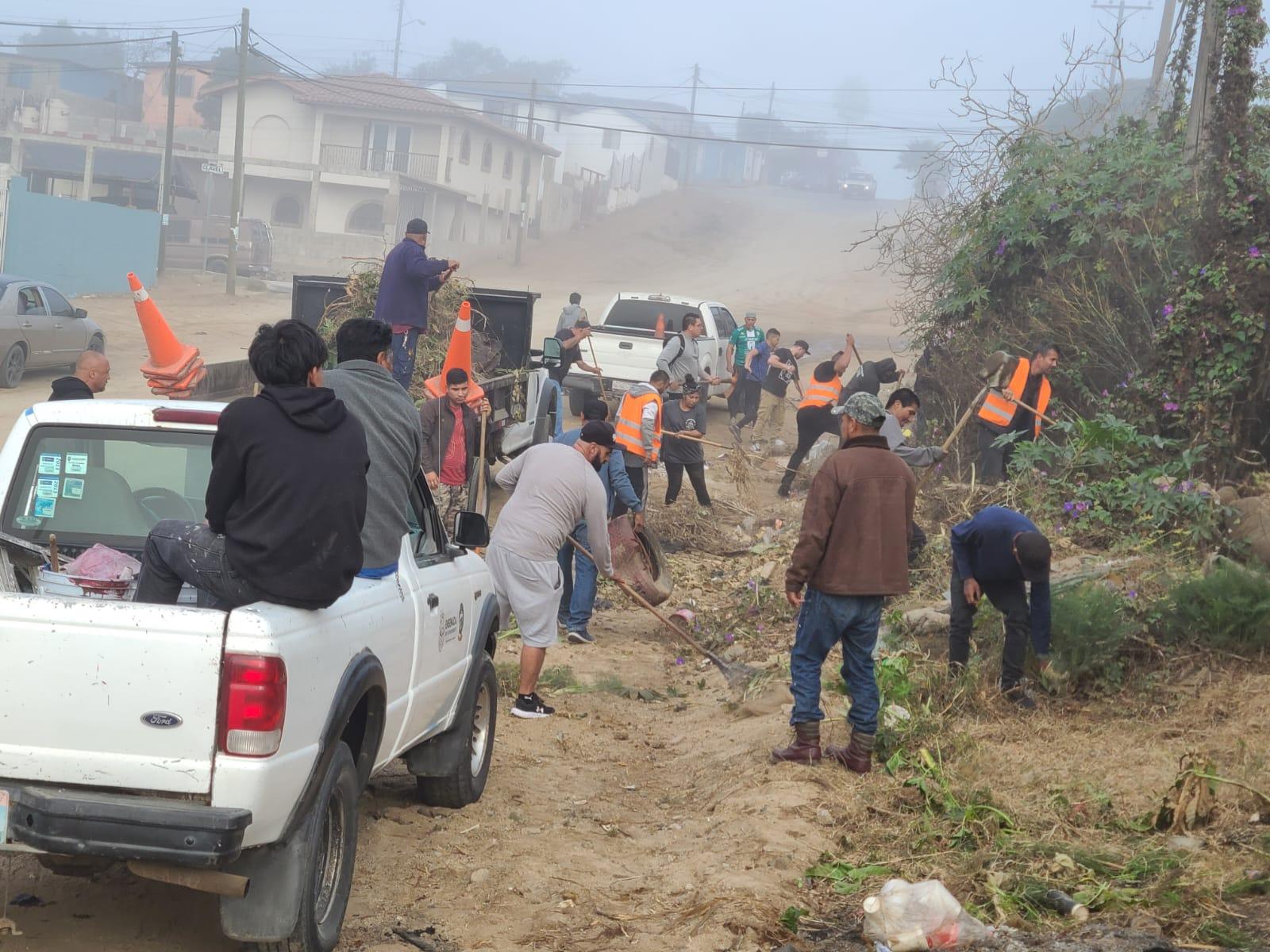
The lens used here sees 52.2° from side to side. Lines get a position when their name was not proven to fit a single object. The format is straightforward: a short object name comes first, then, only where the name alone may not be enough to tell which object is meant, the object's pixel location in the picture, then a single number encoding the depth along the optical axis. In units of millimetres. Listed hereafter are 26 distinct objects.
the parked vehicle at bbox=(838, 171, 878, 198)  91062
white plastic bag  4371
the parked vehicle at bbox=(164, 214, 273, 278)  44500
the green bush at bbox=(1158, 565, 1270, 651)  7602
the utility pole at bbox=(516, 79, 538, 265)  59438
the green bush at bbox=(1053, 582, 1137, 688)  7523
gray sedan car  18609
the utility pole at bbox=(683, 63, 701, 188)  101375
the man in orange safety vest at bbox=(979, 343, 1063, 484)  11984
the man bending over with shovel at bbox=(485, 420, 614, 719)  7672
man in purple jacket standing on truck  10422
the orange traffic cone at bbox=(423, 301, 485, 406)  10781
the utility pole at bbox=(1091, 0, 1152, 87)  55906
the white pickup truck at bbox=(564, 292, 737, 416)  18953
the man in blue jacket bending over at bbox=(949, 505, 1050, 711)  7266
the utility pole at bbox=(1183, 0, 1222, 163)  11977
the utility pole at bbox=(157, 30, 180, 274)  39281
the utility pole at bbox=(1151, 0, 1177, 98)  18562
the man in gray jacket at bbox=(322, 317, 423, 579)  4816
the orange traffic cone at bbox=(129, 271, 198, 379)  8680
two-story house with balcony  52688
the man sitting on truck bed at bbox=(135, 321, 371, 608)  3895
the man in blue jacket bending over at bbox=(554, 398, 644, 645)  10047
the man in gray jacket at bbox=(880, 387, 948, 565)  10586
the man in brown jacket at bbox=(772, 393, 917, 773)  6418
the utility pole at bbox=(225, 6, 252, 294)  37500
